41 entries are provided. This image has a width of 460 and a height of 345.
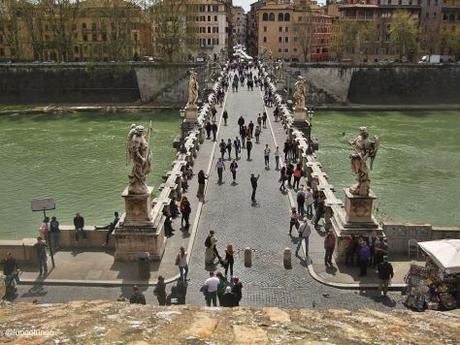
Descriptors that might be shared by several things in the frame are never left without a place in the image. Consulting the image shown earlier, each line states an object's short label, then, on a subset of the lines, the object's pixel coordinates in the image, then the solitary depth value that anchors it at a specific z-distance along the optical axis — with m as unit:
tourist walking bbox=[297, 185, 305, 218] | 16.73
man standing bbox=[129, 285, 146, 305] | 10.64
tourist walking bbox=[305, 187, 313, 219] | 16.84
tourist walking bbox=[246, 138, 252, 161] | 24.09
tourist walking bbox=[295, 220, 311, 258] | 13.79
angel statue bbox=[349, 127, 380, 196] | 13.52
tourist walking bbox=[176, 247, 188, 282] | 12.24
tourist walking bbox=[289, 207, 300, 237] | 15.12
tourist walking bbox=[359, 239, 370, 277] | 12.73
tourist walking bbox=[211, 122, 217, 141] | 29.07
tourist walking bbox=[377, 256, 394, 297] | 11.82
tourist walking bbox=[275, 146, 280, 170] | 22.80
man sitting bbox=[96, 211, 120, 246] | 14.49
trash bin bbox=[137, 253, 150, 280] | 12.56
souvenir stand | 10.73
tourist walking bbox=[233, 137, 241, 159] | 24.48
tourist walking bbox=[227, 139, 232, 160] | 24.27
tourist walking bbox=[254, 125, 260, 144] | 27.77
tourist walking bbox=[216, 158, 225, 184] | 20.69
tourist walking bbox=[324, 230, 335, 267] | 13.14
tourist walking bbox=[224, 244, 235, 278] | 12.59
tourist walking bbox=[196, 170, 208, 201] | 18.38
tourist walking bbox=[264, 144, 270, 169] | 22.85
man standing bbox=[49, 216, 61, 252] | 14.32
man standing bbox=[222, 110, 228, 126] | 32.59
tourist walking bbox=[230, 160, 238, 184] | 20.48
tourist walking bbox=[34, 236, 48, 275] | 12.88
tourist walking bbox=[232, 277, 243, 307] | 11.13
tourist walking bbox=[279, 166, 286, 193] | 19.61
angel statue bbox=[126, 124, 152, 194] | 13.34
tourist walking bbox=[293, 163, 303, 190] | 19.85
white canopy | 10.62
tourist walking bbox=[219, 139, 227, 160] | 23.50
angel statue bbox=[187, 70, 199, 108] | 29.38
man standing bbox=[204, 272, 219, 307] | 11.19
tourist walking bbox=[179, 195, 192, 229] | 15.73
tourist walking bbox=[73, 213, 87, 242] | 14.15
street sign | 13.47
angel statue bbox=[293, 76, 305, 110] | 29.41
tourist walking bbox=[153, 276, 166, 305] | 11.23
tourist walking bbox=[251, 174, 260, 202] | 18.25
